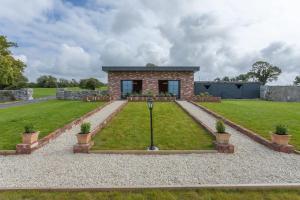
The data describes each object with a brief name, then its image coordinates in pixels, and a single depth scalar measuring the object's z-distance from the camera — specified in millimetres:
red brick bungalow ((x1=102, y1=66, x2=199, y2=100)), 23750
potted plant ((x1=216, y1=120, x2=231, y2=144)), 6531
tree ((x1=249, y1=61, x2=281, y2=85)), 56875
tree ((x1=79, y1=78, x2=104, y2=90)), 32906
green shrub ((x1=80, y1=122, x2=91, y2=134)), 6412
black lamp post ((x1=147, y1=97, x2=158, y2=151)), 6687
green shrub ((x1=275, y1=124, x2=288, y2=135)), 6466
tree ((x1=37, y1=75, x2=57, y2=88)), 67281
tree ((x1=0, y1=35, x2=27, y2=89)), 28188
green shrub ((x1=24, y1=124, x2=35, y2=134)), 6441
